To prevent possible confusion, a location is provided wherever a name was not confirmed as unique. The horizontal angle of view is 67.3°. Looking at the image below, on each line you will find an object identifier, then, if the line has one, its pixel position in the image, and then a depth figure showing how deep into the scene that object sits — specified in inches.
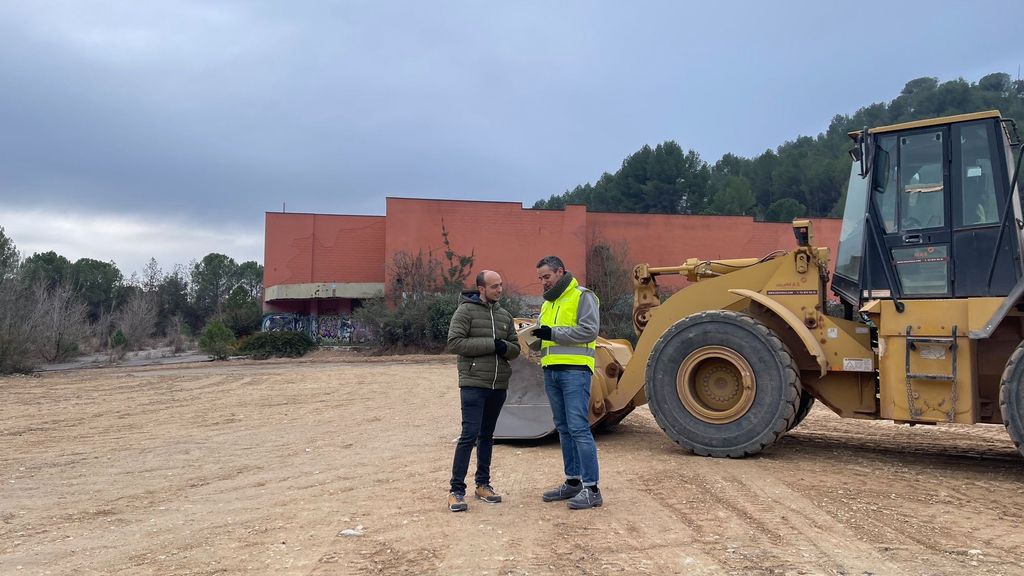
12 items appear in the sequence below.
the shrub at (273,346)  1171.3
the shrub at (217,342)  1141.1
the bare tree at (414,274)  1338.6
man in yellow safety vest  222.1
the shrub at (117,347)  1181.1
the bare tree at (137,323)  1417.3
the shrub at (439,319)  1177.5
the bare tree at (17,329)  890.1
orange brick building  1405.0
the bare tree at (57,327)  1117.7
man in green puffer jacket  223.6
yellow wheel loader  263.3
